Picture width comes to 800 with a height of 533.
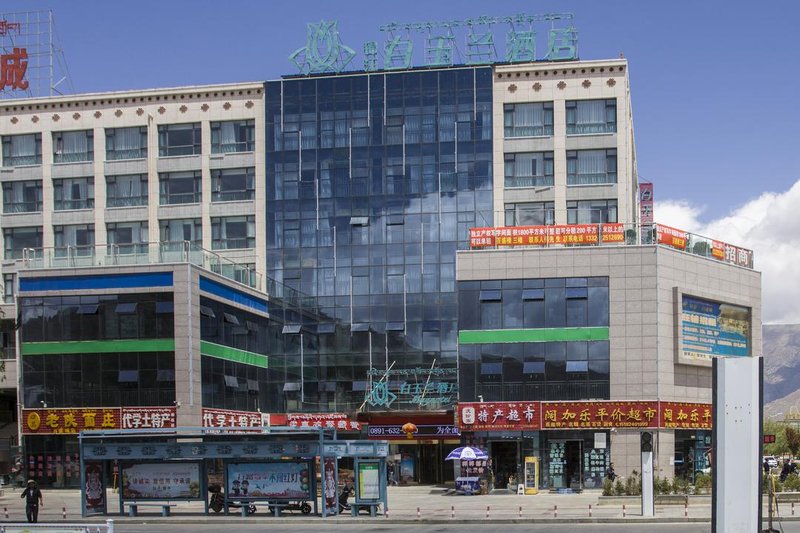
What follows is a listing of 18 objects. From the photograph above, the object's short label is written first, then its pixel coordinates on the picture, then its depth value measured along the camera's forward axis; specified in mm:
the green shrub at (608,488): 48688
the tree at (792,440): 108725
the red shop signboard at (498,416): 61869
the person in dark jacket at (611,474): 57738
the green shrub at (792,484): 47250
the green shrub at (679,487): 46938
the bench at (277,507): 43312
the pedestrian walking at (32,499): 41781
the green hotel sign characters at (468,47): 76688
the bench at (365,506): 42625
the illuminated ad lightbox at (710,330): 62781
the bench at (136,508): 44156
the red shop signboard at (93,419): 61938
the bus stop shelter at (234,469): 42625
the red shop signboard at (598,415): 60812
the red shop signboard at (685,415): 61375
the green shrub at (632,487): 48406
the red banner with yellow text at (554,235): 62406
